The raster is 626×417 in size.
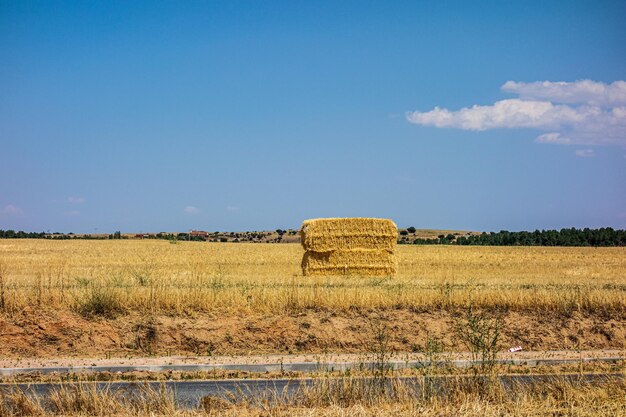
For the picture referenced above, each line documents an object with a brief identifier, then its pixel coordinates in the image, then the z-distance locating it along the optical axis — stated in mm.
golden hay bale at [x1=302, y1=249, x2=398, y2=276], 31297
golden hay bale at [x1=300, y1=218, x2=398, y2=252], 31484
